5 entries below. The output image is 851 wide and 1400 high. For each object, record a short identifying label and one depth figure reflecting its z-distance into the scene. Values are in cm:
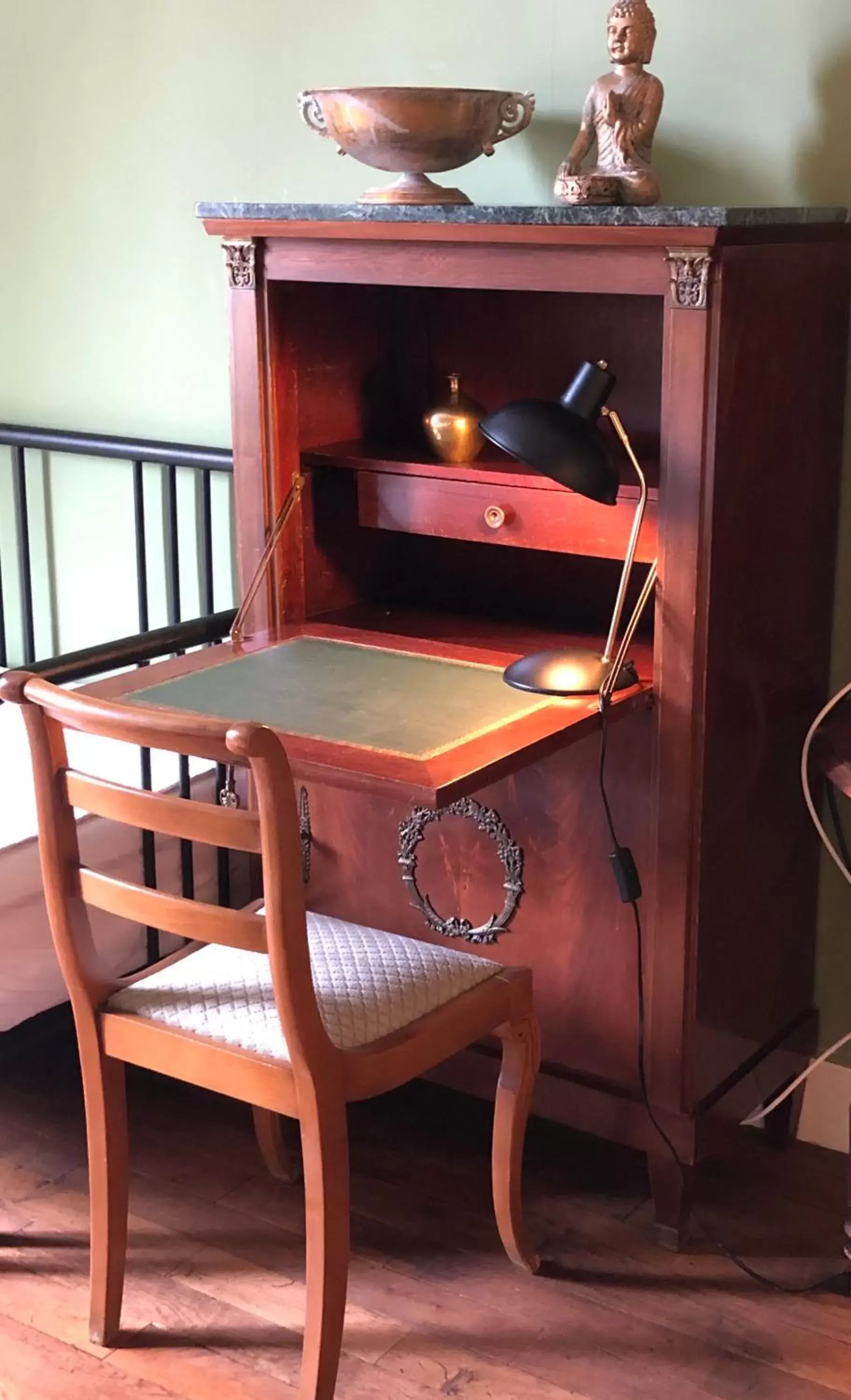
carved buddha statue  192
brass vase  210
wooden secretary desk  179
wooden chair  156
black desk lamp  173
